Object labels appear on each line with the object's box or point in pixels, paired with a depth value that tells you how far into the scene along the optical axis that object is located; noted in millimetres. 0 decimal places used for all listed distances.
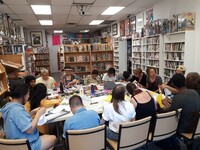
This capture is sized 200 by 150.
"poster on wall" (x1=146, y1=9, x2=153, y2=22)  5718
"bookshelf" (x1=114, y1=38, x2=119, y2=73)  8031
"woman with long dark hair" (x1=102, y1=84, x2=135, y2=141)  1976
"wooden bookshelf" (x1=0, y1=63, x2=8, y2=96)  3325
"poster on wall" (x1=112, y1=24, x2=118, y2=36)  8648
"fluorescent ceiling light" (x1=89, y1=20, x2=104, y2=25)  7908
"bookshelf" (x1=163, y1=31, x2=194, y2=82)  4020
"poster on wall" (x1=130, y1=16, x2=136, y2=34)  6822
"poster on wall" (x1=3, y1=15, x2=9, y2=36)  5467
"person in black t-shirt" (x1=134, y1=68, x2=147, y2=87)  4340
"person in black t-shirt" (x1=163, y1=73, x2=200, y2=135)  2057
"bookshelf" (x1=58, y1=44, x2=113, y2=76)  6328
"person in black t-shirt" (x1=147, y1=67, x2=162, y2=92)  3834
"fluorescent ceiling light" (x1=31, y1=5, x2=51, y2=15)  5012
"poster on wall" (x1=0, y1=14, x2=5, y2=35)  4895
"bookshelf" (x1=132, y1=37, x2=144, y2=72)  6235
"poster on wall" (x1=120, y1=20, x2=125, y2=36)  7823
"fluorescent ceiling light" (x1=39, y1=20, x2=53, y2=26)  7530
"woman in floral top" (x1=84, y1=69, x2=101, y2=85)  4371
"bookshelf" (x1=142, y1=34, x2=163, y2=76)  4990
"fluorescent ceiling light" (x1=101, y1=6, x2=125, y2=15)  5440
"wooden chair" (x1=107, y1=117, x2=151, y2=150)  1760
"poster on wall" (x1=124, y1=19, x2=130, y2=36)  7294
